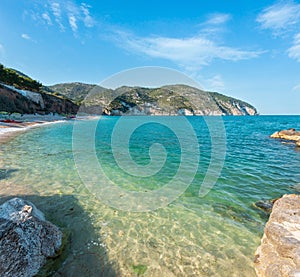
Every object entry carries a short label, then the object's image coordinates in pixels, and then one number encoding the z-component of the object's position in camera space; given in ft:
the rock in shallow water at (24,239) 12.37
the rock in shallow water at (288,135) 96.49
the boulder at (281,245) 12.04
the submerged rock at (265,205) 24.17
